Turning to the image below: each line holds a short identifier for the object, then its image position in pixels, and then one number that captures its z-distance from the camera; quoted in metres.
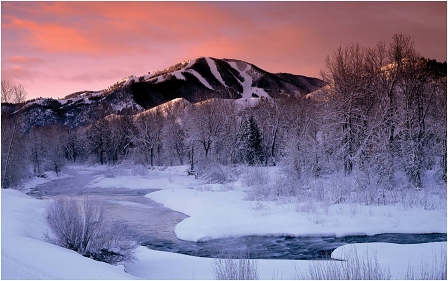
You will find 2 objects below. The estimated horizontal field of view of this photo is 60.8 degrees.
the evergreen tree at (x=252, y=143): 44.03
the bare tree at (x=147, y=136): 58.97
